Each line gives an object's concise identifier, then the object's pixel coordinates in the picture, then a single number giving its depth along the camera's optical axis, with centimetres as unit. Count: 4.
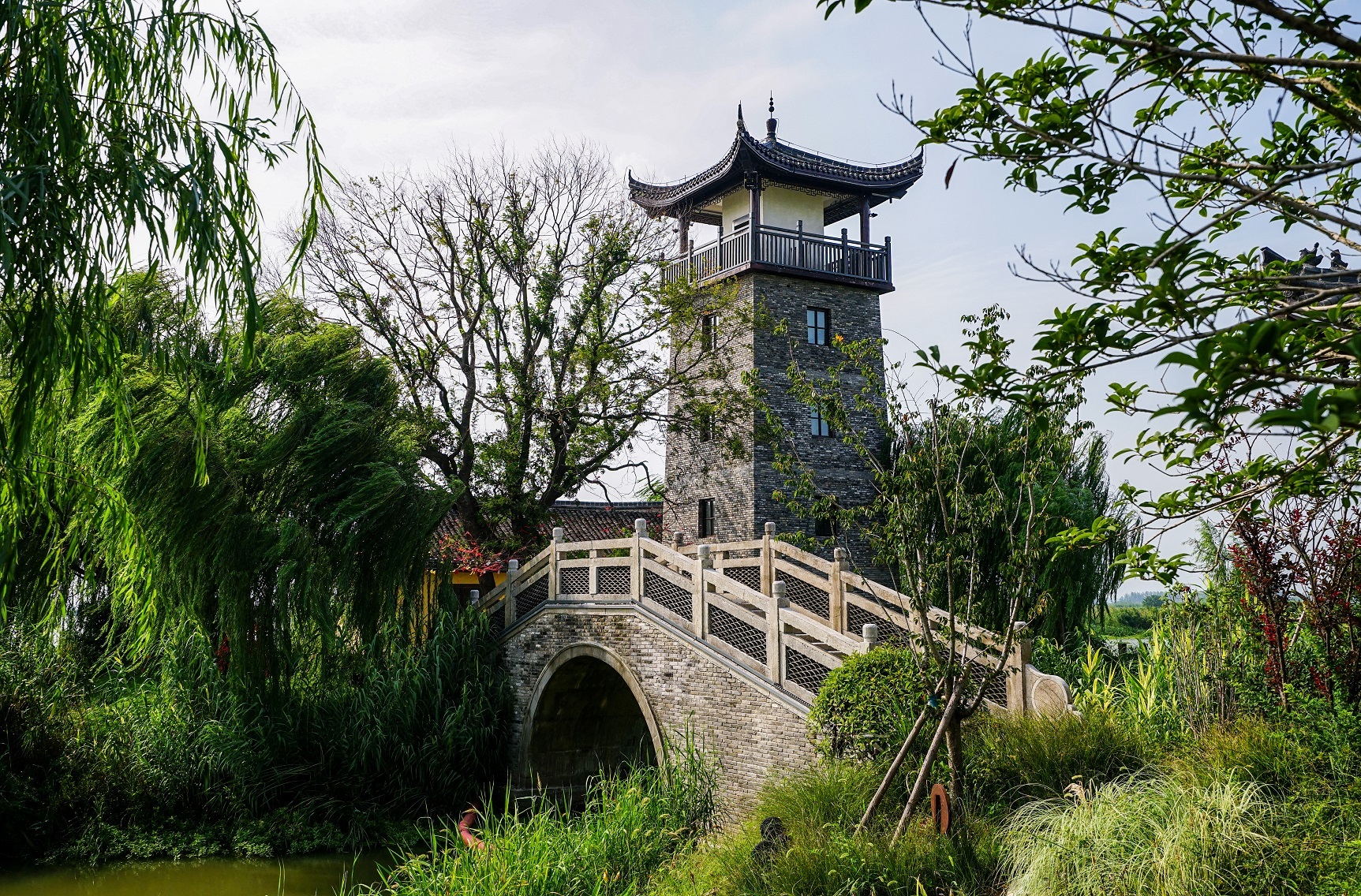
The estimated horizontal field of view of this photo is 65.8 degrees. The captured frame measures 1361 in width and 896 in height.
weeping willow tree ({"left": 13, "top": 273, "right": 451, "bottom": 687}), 1006
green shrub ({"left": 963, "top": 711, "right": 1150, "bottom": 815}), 620
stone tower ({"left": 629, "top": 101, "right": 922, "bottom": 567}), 1834
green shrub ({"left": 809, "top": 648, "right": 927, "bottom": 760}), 722
